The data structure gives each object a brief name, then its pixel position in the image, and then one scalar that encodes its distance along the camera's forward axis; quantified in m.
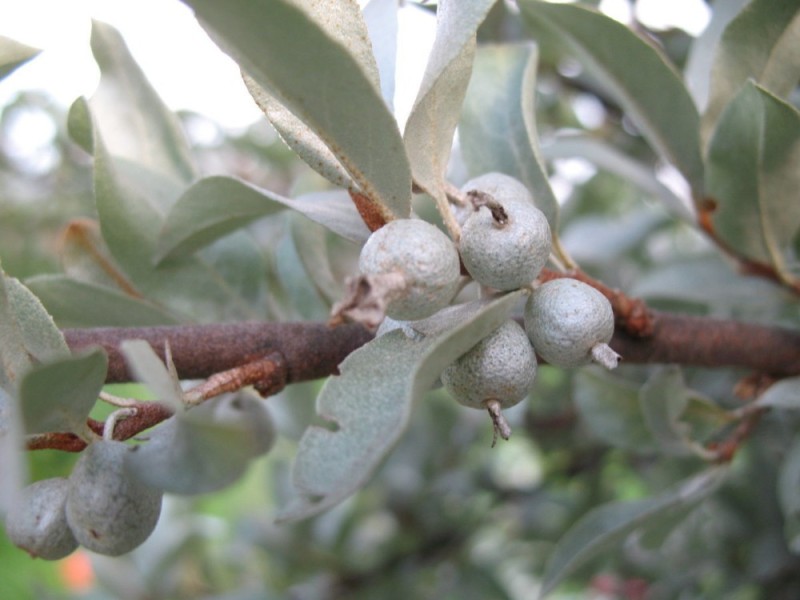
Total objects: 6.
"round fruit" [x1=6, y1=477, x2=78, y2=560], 0.08
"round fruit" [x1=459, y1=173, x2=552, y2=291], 0.07
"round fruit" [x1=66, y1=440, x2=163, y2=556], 0.08
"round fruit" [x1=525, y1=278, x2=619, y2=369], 0.08
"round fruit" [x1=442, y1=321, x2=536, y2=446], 0.07
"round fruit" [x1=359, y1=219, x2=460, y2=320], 0.07
